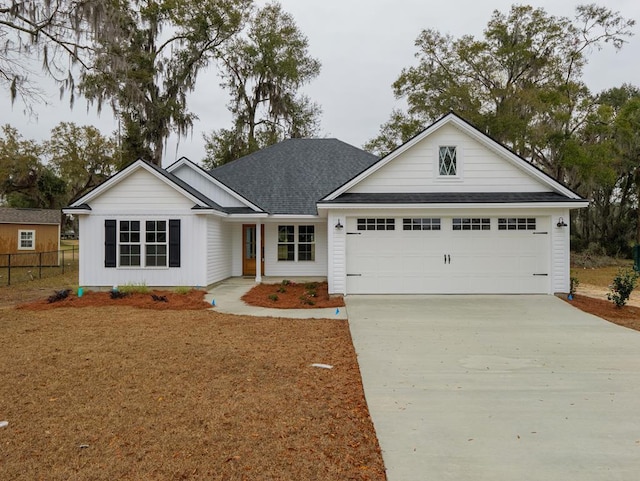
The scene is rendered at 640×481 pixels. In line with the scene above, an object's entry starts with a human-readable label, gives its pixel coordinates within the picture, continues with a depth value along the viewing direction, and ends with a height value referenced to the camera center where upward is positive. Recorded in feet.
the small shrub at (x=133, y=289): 38.58 -4.41
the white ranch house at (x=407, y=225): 37.24 +1.65
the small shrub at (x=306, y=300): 34.45 -5.07
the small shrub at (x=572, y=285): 37.19 -4.02
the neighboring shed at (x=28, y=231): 76.28 +2.39
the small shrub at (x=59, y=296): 35.50 -4.75
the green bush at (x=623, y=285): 31.65 -3.49
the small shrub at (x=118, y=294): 37.11 -4.74
